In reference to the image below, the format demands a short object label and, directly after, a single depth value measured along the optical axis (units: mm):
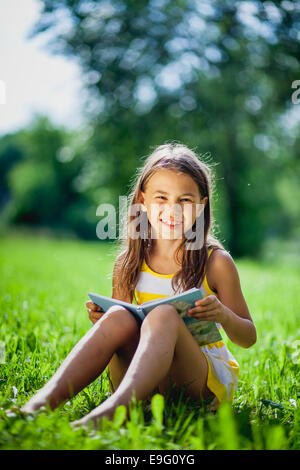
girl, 1645
